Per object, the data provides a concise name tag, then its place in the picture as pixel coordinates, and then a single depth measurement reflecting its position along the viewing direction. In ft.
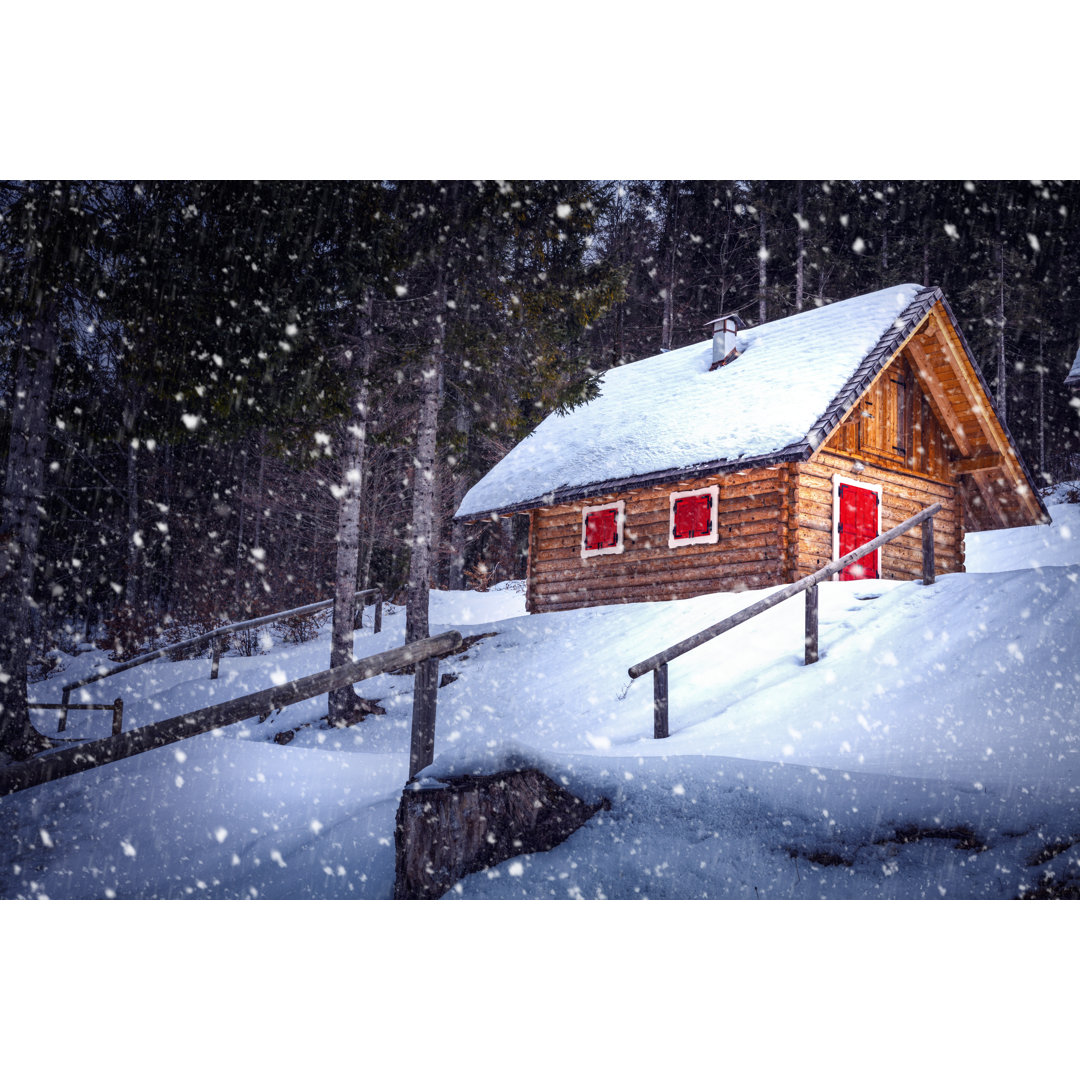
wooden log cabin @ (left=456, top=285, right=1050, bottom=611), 39.96
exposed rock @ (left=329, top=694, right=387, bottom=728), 33.91
